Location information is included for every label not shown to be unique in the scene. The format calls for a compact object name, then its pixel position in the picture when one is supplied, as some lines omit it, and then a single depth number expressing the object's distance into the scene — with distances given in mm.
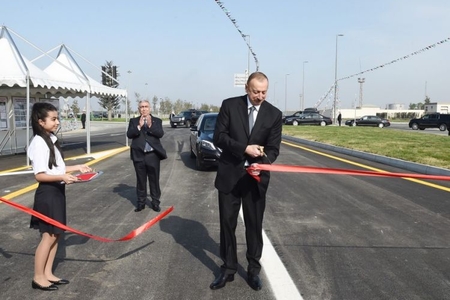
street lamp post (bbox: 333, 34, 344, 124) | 44281
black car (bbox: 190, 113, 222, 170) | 10133
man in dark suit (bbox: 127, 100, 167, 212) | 6359
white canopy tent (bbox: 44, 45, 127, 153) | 14609
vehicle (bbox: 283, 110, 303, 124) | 45344
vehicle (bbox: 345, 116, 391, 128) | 44688
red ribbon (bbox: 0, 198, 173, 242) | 3363
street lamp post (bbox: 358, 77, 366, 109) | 76350
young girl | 3354
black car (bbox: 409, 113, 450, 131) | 36719
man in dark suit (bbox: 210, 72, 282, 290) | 3434
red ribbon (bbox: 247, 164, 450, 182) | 3821
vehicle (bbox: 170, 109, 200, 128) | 38750
